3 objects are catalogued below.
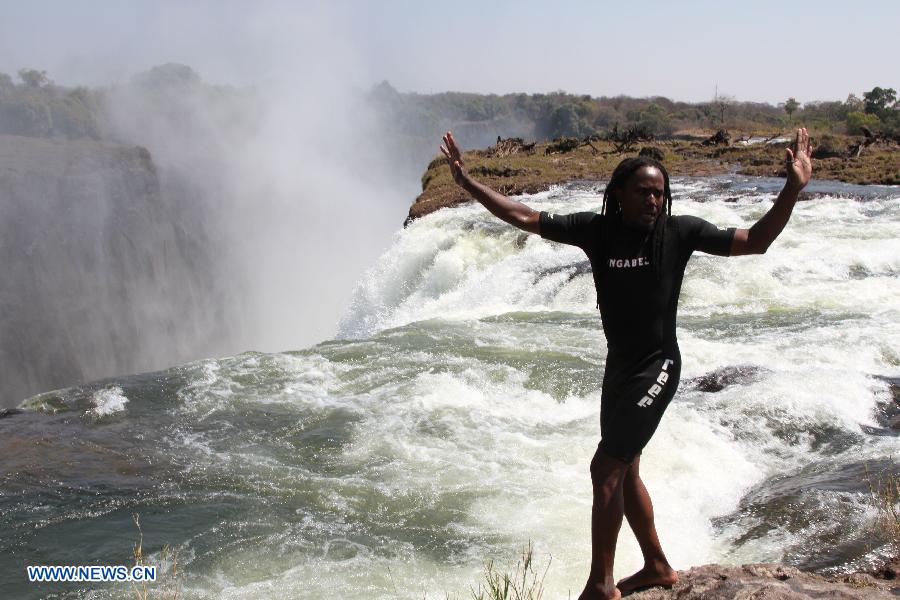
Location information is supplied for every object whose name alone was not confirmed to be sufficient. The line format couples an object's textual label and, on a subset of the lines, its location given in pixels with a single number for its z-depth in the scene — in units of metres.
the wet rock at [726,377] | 7.12
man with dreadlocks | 2.84
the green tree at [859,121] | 41.43
